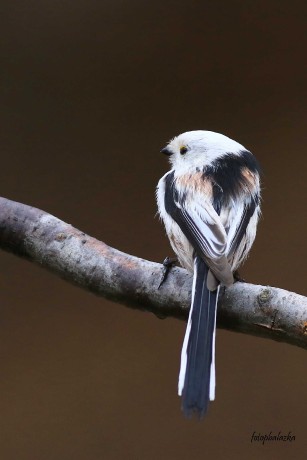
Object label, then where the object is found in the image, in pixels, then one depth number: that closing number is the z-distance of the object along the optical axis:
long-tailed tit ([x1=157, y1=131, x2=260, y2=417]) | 3.09
